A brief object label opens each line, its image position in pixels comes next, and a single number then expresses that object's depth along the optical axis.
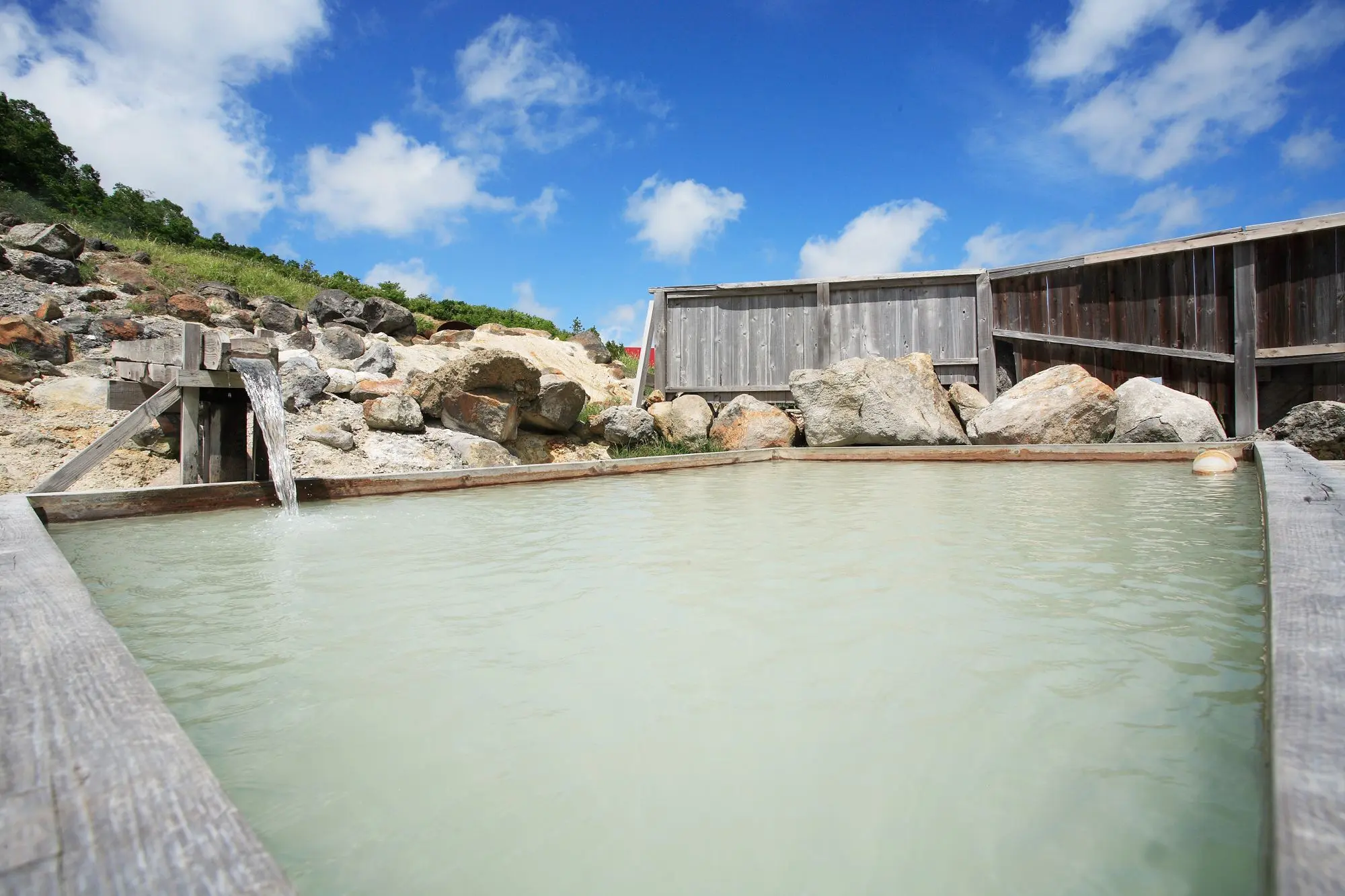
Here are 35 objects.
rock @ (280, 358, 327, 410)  7.75
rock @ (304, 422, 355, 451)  7.08
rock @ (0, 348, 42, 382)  6.76
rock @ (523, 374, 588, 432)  8.34
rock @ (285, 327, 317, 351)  10.59
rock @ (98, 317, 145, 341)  8.71
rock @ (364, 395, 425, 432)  7.61
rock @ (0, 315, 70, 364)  7.13
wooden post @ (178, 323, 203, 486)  4.73
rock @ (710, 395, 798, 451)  8.84
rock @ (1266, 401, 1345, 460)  6.82
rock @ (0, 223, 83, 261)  10.86
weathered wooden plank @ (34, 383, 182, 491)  4.25
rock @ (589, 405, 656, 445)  8.80
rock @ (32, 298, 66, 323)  8.61
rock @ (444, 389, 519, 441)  7.80
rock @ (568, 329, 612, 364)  16.06
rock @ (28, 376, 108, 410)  6.64
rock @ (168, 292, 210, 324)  10.41
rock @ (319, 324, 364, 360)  10.79
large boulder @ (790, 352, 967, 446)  8.23
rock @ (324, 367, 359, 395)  8.41
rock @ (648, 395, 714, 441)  9.20
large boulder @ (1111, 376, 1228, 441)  7.46
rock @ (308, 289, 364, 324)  12.79
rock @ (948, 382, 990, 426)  8.74
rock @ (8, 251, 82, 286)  10.24
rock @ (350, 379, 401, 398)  8.43
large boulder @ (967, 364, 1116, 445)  7.72
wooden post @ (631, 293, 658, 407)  10.00
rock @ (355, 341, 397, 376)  10.34
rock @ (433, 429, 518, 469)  7.46
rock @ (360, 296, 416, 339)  12.82
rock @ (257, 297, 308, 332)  11.41
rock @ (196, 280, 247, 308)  12.30
